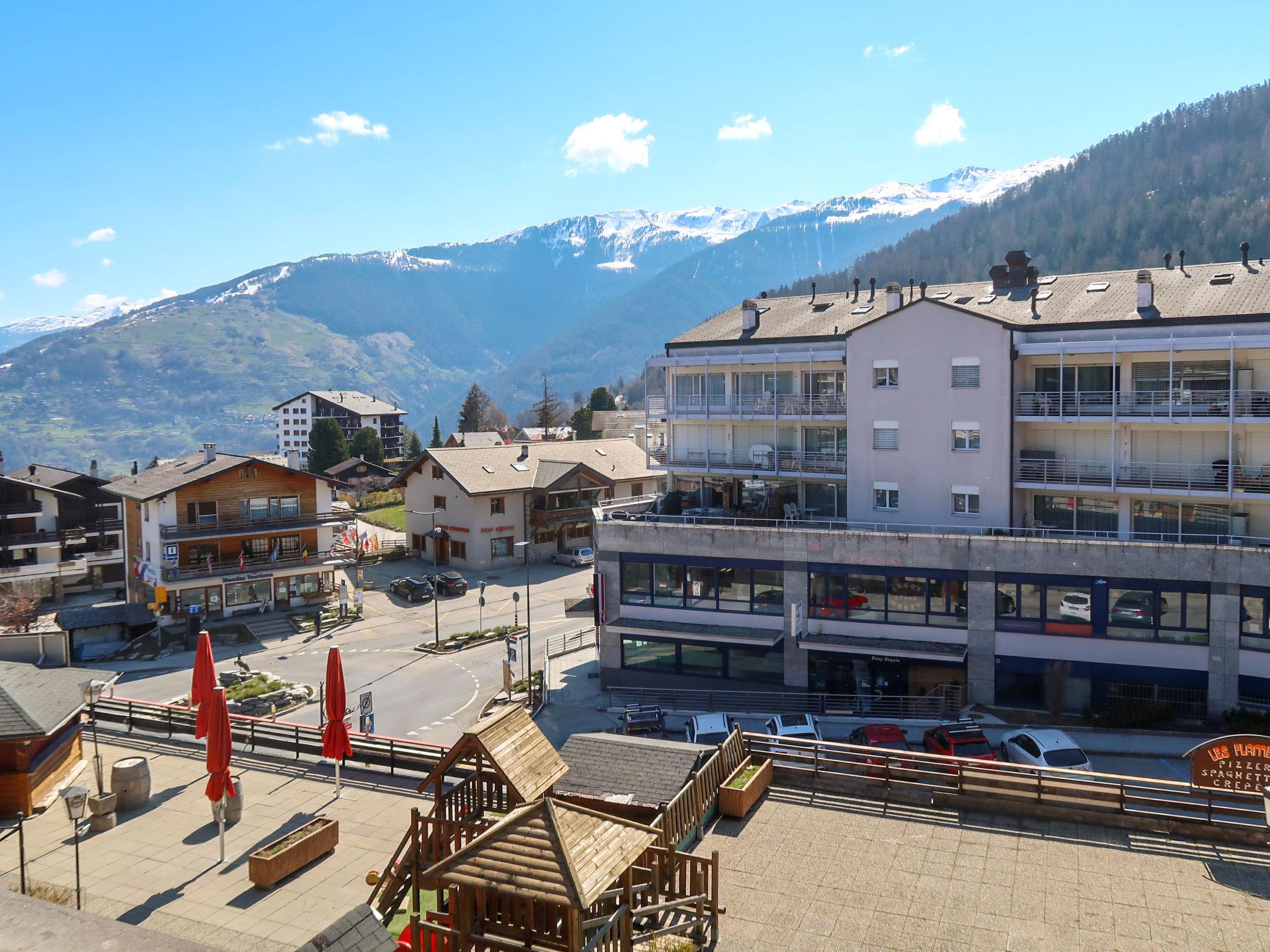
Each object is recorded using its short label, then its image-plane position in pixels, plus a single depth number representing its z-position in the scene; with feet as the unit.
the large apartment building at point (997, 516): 109.91
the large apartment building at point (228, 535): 180.24
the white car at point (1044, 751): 92.38
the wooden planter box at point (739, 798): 59.77
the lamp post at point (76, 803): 56.39
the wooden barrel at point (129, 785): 72.49
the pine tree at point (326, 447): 350.02
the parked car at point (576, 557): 234.38
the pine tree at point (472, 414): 449.48
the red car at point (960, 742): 95.81
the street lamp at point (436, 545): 168.55
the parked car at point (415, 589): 204.74
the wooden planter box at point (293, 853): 58.18
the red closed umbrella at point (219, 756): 62.90
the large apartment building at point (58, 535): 214.28
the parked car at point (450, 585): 208.34
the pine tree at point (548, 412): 435.94
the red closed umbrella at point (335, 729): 71.77
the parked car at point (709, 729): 103.35
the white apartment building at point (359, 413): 507.30
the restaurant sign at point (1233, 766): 57.88
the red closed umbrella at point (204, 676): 77.20
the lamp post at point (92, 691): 78.23
